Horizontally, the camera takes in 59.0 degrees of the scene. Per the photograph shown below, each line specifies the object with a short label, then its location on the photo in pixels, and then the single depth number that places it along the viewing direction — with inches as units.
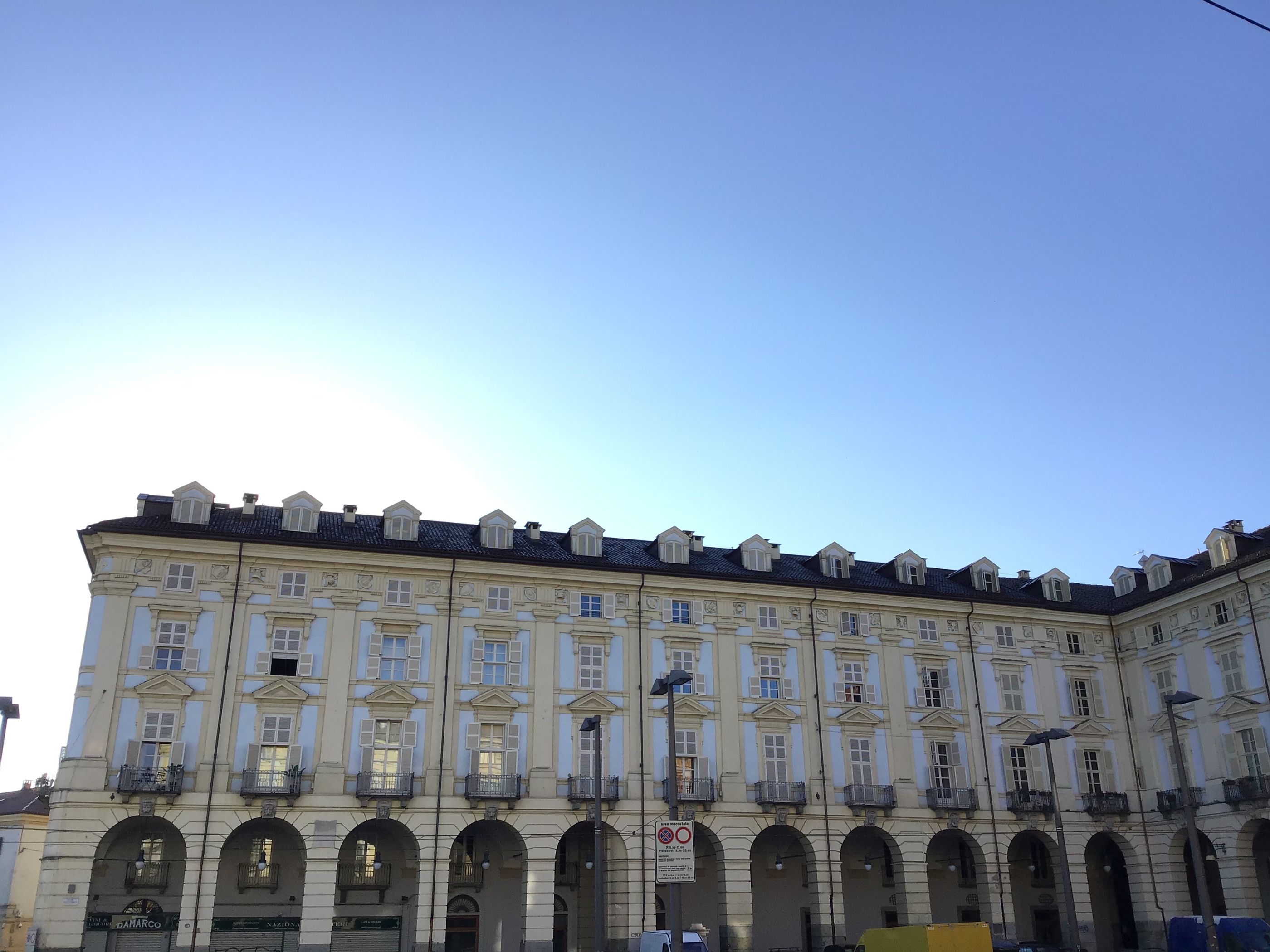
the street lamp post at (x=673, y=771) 1013.2
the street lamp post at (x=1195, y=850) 1347.2
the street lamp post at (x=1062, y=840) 1534.2
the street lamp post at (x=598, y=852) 1256.8
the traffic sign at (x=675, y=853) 994.7
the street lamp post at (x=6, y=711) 1074.7
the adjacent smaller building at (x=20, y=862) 2819.9
